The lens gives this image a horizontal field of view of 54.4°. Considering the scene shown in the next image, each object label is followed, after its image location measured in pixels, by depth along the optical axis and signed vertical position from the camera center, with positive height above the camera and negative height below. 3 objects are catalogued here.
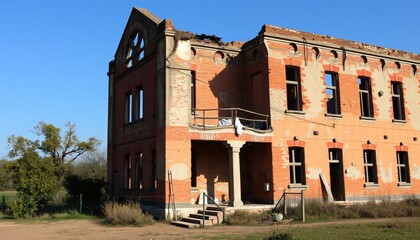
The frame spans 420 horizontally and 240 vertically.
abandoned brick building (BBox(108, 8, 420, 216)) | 18.52 +2.94
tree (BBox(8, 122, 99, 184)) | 44.19 +4.15
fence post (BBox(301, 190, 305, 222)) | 16.50 -1.13
